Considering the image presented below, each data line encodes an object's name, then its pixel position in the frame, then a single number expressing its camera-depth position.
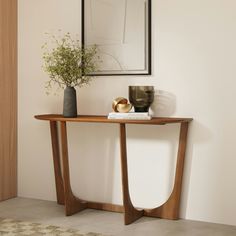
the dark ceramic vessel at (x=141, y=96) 2.95
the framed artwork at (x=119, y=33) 3.07
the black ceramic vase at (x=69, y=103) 3.06
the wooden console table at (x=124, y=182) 2.82
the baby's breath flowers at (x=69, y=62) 3.06
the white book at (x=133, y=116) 2.78
